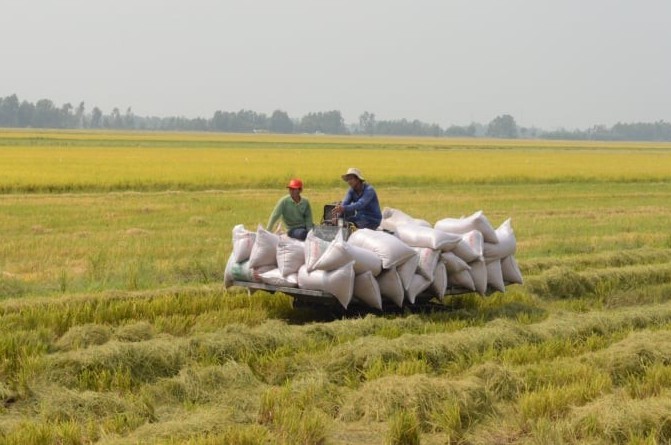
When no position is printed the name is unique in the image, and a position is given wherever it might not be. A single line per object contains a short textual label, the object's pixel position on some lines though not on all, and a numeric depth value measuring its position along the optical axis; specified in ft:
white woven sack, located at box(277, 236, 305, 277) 52.60
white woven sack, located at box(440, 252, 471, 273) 55.21
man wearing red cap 58.54
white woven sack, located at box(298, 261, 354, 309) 50.21
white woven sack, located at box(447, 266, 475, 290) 55.88
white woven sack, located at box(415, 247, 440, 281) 54.03
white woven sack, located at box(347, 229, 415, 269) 52.24
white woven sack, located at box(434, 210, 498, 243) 58.50
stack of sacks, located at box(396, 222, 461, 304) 53.26
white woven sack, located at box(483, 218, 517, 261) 58.54
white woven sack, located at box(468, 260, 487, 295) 57.00
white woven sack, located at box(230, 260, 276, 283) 53.65
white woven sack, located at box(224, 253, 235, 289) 55.26
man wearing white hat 57.72
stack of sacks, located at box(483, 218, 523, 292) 58.70
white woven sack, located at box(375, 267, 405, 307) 52.65
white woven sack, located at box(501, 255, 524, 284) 60.13
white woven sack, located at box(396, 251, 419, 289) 53.16
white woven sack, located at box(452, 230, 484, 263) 56.08
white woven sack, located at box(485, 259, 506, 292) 58.70
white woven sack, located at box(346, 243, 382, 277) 51.16
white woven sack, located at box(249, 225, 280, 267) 53.72
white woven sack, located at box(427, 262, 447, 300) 54.54
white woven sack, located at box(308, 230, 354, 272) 50.29
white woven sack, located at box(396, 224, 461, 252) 54.75
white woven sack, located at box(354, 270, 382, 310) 51.62
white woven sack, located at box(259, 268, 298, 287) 52.16
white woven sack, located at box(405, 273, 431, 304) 53.01
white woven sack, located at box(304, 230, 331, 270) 51.11
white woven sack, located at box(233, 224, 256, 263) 55.11
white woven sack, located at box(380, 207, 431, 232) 59.57
